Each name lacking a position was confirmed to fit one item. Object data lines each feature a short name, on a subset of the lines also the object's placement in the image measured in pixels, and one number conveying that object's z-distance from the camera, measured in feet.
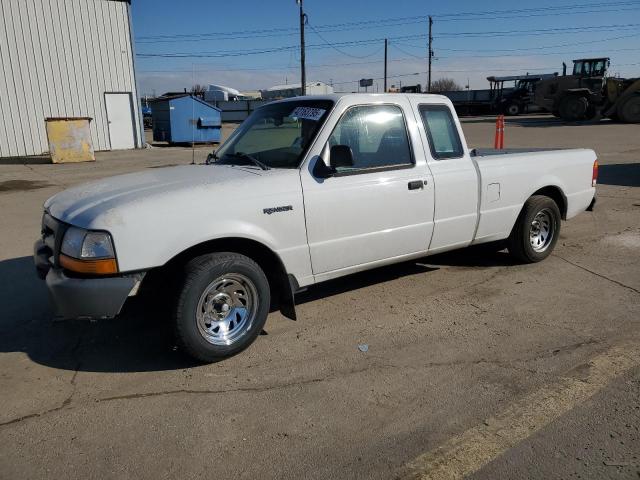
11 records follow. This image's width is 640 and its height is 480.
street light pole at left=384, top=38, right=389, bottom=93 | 226.38
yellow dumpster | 55.67
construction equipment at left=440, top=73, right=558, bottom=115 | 142.82
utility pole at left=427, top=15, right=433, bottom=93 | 214.69
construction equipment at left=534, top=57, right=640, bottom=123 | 94.02
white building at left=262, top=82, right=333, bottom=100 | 207.82
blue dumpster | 74.53
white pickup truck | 10.86
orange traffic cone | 37.19
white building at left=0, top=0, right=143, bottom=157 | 61.77
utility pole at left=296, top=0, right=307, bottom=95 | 132.16
